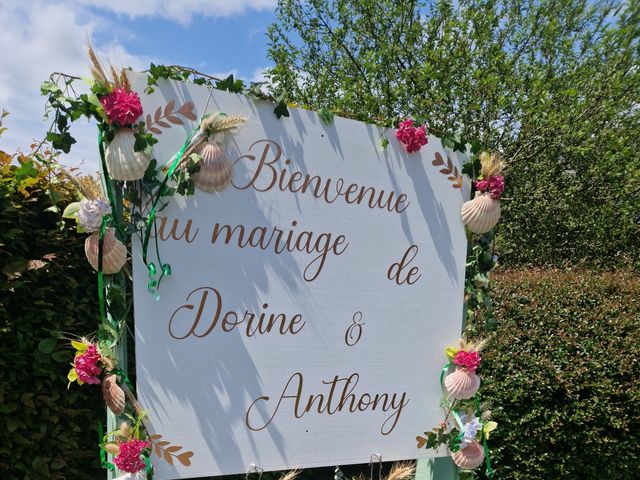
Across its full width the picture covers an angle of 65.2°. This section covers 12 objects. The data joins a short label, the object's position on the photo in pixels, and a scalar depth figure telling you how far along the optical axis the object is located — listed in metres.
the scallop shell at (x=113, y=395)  1.75
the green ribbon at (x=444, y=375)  2.26
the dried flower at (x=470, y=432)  2.21
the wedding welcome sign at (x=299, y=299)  1.82
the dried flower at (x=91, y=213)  1.67
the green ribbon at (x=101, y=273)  1.69
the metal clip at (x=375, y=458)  2.12
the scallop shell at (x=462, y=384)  2.20
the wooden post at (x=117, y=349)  1.81
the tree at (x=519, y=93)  6.26
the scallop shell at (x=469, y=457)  2.24
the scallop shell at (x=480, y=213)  2.27
